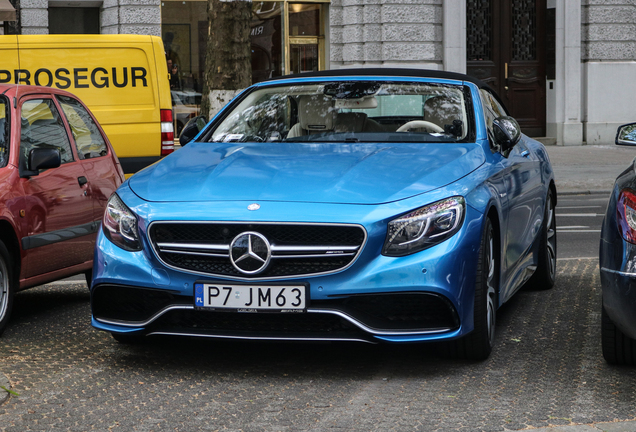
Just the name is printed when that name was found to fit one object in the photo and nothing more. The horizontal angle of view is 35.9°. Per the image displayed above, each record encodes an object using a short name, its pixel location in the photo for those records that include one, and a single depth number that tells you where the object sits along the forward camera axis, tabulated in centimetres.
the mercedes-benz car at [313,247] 445
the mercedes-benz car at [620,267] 430
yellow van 1130
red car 589
